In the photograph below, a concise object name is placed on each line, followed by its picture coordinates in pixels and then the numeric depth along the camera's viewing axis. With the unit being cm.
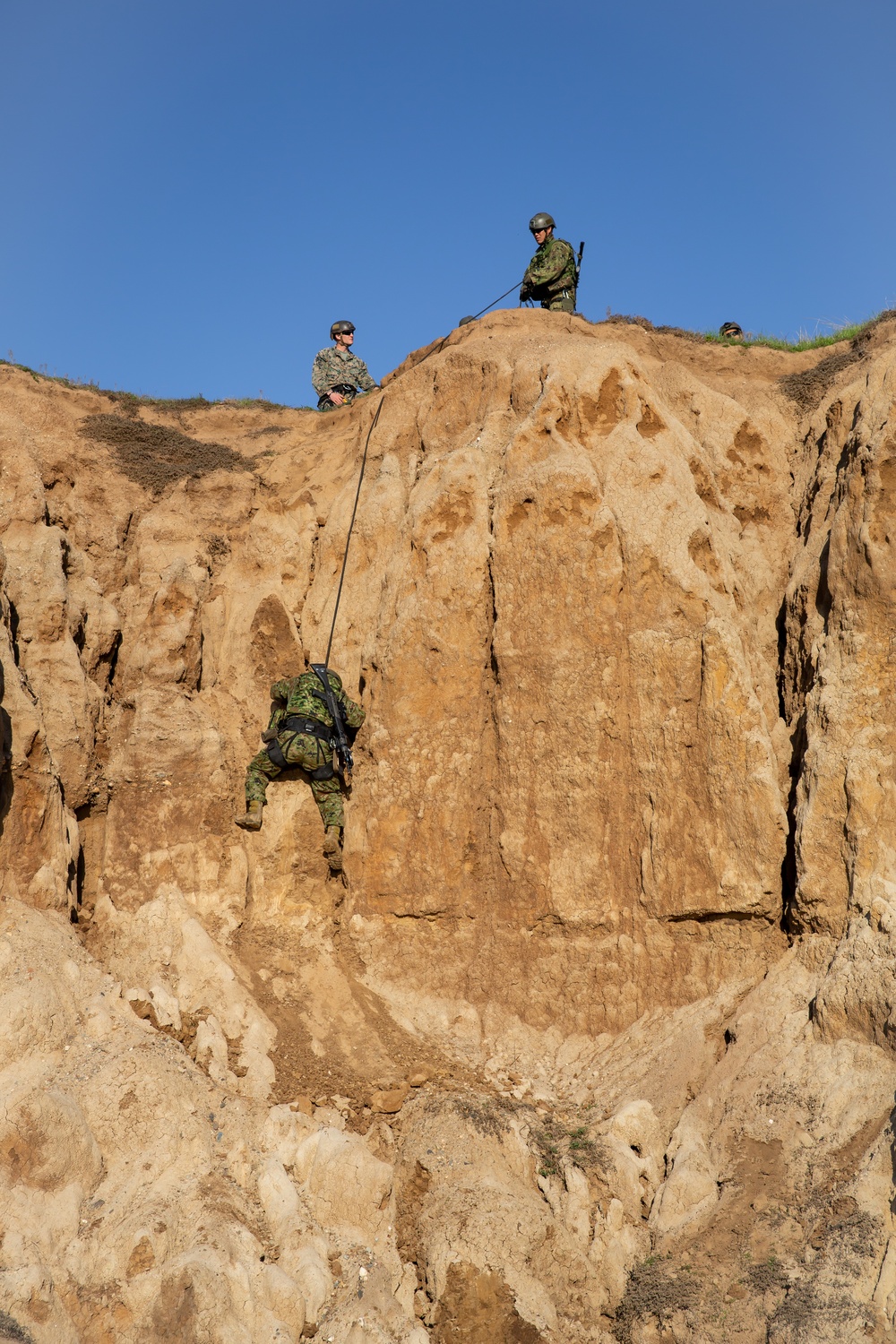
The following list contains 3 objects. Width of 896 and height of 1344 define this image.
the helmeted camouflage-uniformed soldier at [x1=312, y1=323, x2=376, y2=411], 1702
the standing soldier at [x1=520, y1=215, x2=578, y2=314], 1571
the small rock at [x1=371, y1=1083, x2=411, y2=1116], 991
